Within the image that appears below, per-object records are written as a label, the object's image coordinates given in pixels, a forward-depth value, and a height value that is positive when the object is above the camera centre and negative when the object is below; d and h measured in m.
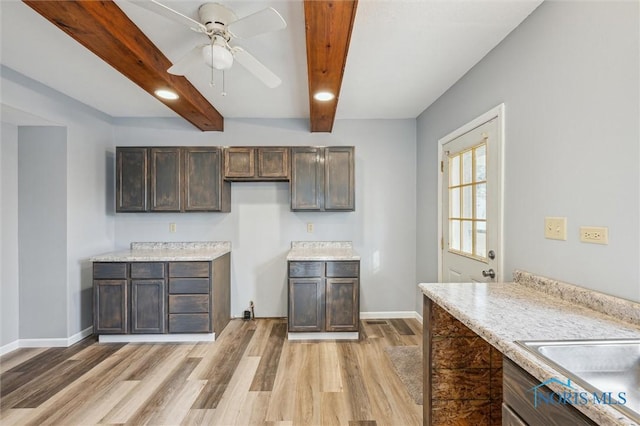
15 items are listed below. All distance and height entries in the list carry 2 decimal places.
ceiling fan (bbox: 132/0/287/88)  1.53 +1.03
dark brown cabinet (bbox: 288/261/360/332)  3.15 -0.89
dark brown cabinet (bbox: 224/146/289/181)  3.52 +0.61
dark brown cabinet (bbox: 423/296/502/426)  1.64 -0.93
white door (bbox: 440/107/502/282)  2.20 +0.09
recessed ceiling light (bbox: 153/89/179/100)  2.60 +1.08
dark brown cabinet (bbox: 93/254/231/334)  3.06 -0.88
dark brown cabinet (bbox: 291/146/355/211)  3.52 +0.41
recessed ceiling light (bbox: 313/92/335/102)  2.59 +1.05
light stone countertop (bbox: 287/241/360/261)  3.15 -0.47
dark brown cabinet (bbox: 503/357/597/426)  0.81 -0.59
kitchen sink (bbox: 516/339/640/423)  1.00 -0.51
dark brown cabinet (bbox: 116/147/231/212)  3.46 +0.40
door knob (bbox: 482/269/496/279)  2.22 -0.47
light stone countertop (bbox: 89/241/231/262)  3.06 -0.46
